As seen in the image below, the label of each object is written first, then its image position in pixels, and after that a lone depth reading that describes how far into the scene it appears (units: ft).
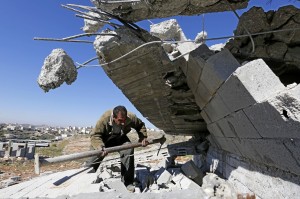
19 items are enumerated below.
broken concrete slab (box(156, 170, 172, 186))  10.20
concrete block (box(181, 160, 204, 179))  9.89
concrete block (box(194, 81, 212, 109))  7.24
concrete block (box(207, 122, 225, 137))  8.24
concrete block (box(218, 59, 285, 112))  4.69
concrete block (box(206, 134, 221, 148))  10.11
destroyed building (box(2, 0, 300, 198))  4.71
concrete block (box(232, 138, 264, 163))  5.93
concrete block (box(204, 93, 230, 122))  6.60
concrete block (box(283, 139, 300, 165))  4.18
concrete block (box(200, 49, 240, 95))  5.72
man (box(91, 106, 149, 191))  10.10
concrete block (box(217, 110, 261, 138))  5.51
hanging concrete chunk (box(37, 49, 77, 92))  6.79
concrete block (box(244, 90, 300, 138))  3.96
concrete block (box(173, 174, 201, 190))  9.06
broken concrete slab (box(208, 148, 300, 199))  5.00
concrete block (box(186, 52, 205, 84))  6.58
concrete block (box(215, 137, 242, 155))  7.51
